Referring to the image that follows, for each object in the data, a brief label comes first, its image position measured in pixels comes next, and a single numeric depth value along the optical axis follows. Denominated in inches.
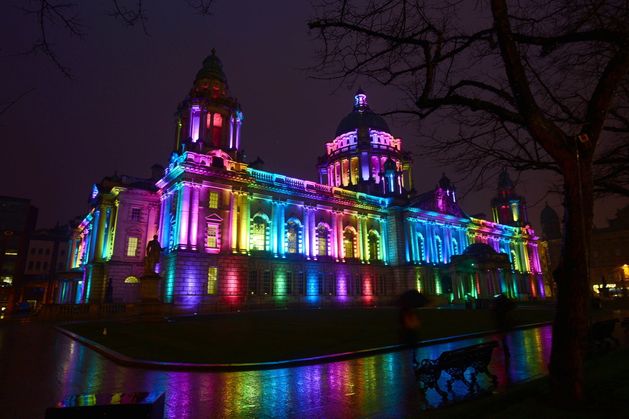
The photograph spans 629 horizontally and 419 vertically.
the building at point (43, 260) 3021.7
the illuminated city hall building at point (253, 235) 1494.8
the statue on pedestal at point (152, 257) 1075.5
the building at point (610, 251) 3476.9
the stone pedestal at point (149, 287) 1032.8
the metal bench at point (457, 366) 299.3
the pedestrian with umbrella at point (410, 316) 354.3
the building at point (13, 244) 2807.6
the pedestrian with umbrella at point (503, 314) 459.6
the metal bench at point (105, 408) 146.5
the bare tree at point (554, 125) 251.1
